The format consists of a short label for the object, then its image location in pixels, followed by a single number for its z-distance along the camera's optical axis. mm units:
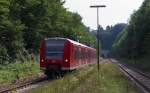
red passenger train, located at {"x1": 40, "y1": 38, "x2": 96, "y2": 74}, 39719
